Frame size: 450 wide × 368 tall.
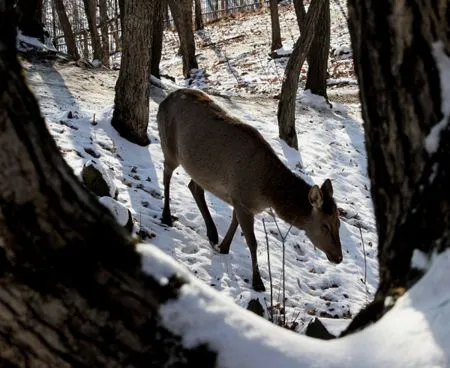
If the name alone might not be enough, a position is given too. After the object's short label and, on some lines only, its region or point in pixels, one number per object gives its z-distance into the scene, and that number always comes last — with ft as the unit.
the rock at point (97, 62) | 127.88
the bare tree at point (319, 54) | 98.48
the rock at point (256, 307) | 31.30
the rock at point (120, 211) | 44.65
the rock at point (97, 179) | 49.65
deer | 47.50
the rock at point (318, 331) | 26.86
